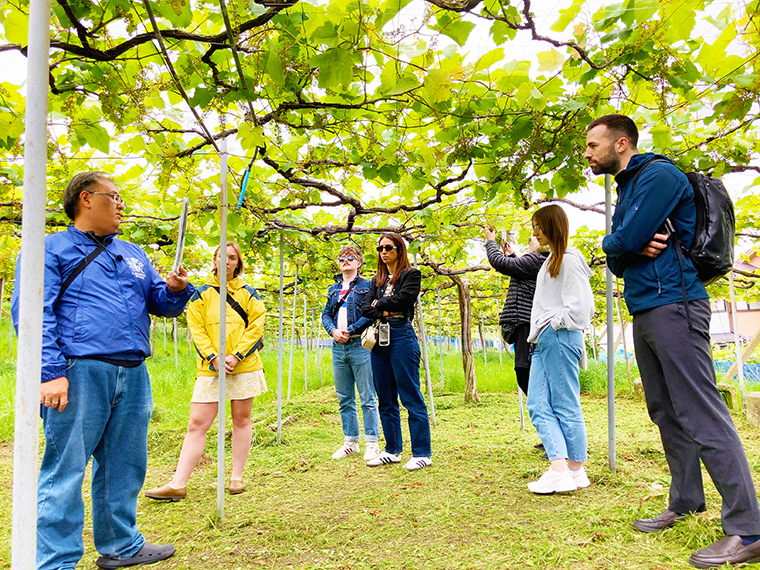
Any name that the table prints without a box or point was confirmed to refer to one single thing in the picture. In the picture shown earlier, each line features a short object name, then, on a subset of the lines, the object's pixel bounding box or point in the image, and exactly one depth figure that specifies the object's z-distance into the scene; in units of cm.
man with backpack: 178
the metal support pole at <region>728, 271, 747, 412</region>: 524
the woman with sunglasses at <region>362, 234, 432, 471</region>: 347
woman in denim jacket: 396
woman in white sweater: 275
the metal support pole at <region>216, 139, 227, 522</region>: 258
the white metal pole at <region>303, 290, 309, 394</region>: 902
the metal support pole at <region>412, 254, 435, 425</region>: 551
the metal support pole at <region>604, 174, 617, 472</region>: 307
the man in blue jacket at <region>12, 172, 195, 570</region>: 183
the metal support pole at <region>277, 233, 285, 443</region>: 475
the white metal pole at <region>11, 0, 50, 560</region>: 115
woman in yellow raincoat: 302
